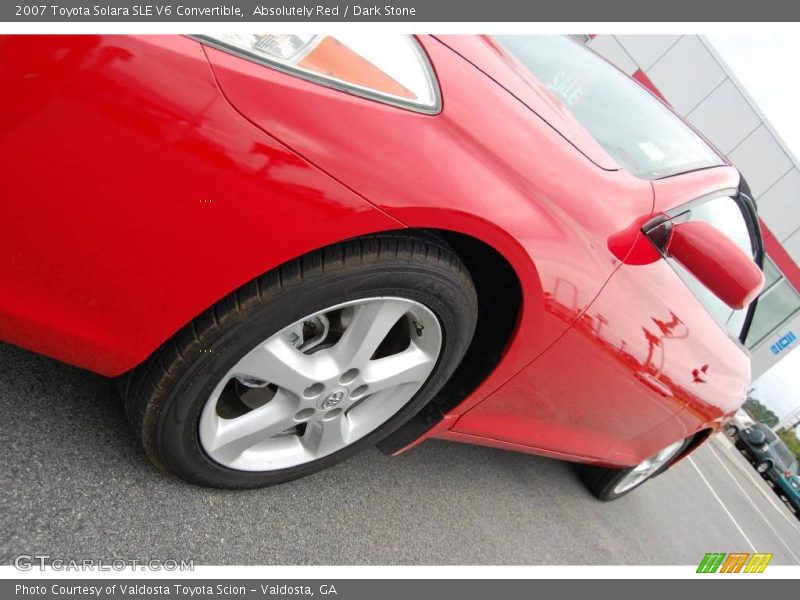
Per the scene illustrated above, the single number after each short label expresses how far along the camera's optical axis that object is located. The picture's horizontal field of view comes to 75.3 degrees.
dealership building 11.18
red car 0.83
